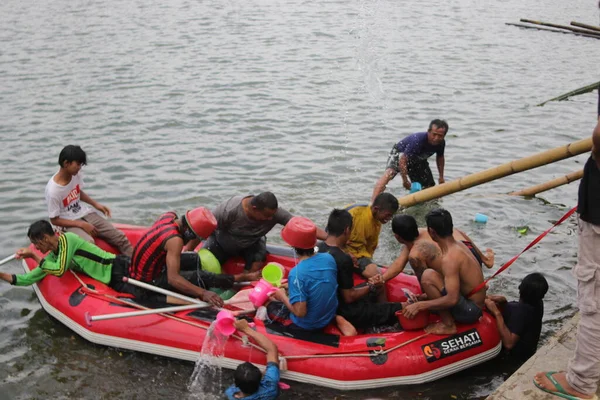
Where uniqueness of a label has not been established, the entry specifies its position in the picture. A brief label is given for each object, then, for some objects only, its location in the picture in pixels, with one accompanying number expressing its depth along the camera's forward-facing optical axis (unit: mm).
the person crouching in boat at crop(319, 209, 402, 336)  6973
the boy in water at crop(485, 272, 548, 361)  7016
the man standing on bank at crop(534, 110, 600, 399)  5042
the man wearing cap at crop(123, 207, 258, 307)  7145
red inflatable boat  6699
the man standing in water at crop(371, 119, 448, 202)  10344
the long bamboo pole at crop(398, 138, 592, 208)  7500
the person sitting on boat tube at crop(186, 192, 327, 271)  7875
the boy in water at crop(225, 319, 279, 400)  6379
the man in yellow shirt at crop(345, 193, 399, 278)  7586
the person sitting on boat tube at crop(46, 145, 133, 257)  8039
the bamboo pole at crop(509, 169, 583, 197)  9615
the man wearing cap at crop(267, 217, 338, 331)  6469
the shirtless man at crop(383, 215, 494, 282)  6766
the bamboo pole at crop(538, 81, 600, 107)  6542
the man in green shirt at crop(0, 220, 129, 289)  7504
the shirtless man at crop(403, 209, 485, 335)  6539
